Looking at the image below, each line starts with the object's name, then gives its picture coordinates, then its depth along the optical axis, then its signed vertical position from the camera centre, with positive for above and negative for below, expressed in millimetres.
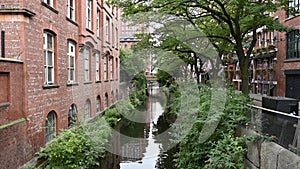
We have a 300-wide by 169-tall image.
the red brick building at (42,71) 7016 +185
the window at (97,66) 17689 +674
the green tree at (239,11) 8889 +2269
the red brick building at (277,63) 18983 +1059
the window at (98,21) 17922 +3559
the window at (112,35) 23614 +3575
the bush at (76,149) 8328 -2274
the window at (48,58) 9352 +642
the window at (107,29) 20880 +3533
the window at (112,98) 22872 -1780
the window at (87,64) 14547 +664
